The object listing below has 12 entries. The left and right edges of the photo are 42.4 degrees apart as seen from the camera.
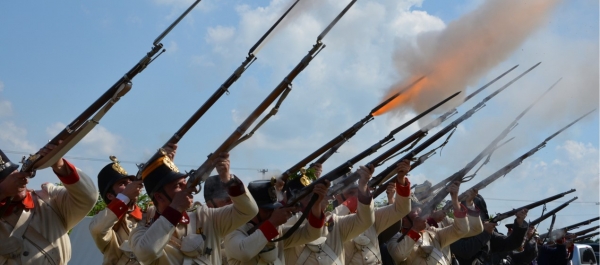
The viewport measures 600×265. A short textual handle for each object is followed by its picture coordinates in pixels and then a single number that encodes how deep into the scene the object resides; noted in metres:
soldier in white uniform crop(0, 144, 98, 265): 6.51
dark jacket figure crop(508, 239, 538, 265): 16.77
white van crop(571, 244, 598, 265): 22.17
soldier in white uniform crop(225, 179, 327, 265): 7.76
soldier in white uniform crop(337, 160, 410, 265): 10.46
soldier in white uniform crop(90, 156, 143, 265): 7.56
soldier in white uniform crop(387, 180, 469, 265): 11.54
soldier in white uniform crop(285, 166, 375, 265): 9.30
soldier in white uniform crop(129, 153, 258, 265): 6.62
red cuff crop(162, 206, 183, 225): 6.52
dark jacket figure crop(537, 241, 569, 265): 19.70
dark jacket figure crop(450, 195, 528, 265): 14.21
